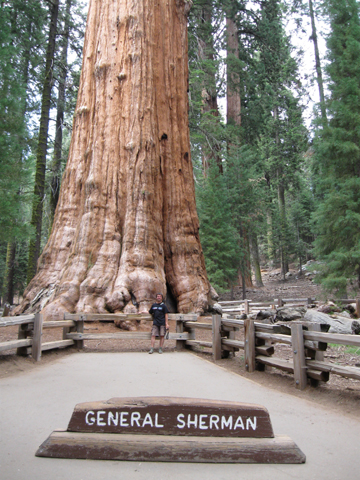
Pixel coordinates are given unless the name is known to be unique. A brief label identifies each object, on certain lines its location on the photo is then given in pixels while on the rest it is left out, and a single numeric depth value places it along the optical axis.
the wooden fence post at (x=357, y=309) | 14.57
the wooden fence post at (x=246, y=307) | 16.54
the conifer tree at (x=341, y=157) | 15.90
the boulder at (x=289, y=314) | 13.52
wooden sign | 3.07
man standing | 9.04
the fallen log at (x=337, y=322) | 10.66
